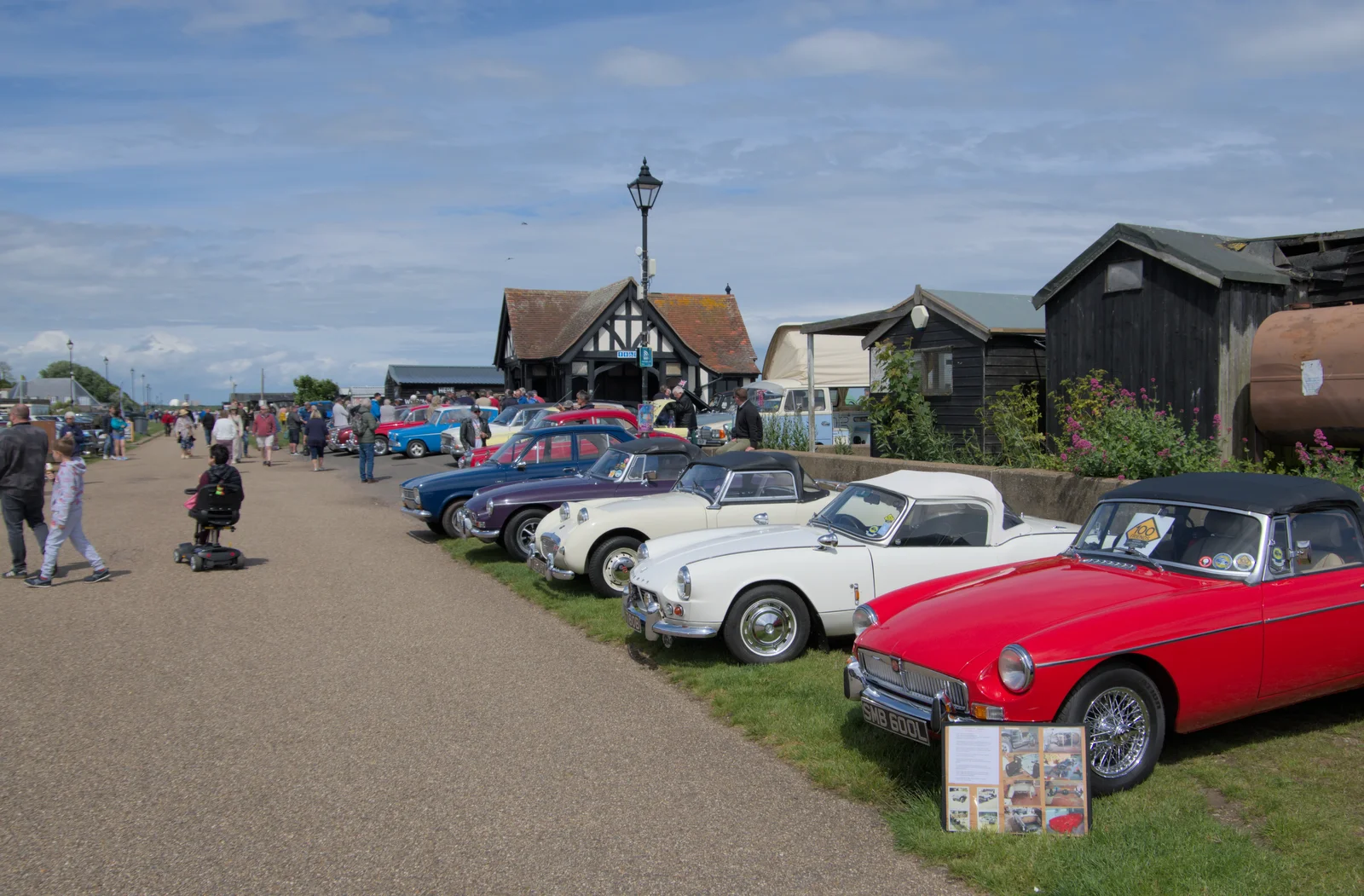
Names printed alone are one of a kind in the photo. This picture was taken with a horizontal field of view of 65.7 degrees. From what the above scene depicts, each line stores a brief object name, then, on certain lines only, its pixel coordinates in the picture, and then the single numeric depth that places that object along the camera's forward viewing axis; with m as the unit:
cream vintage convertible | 9.69
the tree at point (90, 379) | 164.75
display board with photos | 4.39
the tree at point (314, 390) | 86.00
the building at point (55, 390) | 97.19
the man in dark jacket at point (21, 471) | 10.84
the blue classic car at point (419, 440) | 29.95
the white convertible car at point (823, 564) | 7.18
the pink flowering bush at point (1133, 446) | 10.16
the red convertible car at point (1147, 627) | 4.76
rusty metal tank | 10.20
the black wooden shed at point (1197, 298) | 11.62
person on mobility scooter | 11.79
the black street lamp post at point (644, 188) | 20.02
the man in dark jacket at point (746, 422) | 14.29
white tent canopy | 32.62
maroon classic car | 11.83
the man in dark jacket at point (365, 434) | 22.00
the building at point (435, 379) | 71.50
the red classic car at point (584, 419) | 19.38
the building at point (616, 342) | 37.88
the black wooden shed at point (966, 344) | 16.27
